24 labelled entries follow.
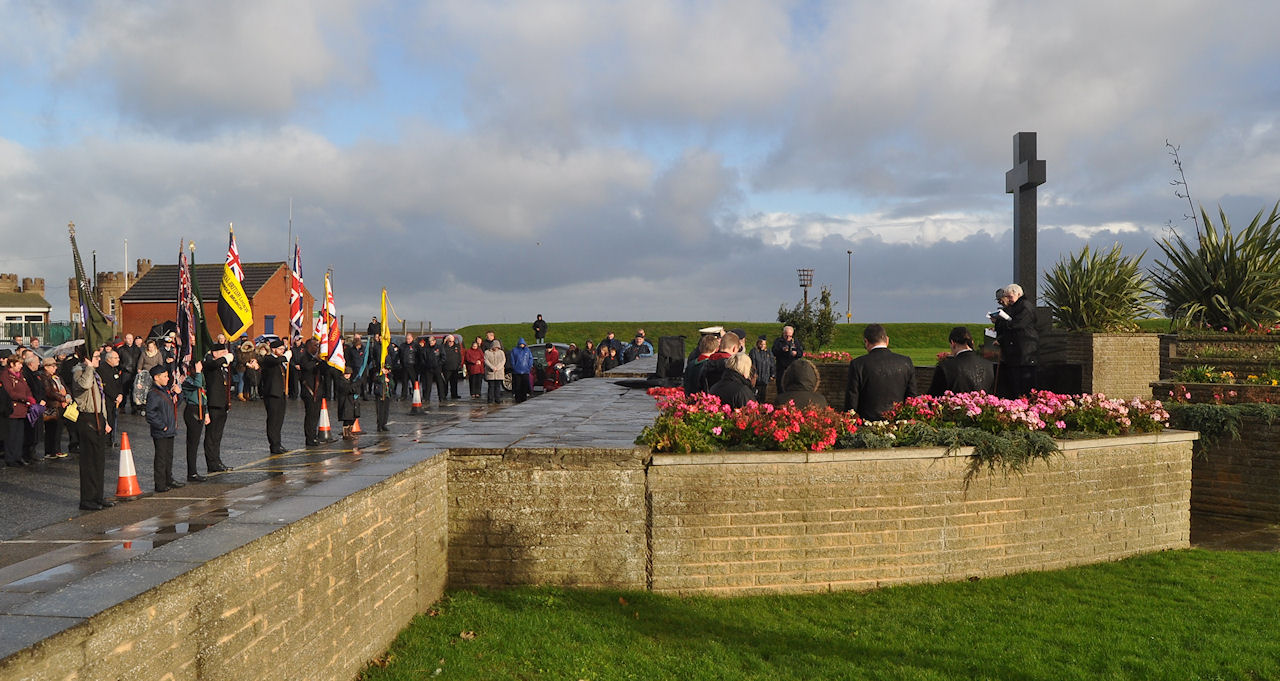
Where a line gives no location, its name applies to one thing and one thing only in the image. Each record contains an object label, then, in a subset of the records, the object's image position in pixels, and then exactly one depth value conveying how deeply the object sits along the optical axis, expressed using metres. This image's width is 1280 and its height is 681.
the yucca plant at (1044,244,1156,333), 18.27
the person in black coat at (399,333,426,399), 23.23
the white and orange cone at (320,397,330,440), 13.49
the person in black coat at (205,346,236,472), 10.79
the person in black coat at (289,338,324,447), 12.79
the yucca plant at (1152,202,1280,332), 16.88
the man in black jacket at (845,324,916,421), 8.38
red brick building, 48.38
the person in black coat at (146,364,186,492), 9.52
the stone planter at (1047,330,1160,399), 17.02
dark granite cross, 17.88
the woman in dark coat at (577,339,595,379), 25.64
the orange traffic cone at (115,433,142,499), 8.75
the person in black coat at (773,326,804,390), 17.30
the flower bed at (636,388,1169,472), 7.45
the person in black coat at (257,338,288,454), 12.25
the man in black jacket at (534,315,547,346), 32.47
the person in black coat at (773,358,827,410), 8.00
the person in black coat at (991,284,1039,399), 9.55
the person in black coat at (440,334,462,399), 23.67
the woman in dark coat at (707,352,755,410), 8.52
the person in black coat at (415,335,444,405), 22.61
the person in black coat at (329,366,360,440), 13.28
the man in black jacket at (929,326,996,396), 8.76
